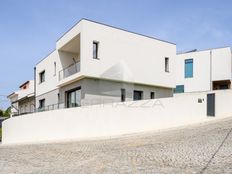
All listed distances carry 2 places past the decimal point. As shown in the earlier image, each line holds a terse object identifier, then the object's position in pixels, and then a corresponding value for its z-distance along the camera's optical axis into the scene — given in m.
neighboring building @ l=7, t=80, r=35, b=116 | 22.67
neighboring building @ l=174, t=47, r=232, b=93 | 22.84
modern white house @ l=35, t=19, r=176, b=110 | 13.32
